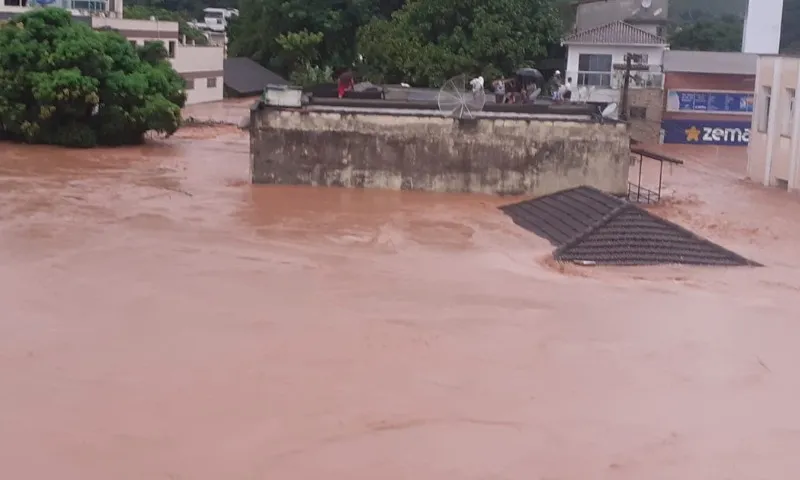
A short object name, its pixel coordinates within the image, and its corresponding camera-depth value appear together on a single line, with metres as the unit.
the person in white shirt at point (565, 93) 33.72
